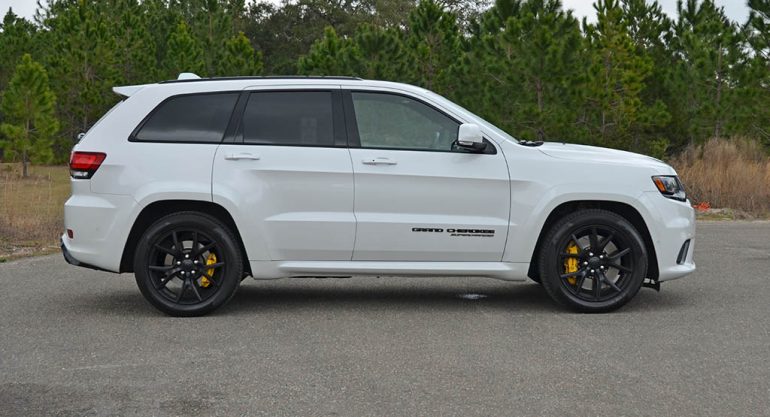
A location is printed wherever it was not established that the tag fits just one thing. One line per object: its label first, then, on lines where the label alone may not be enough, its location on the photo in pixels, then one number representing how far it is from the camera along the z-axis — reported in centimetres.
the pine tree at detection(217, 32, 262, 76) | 3684
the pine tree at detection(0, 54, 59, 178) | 3819
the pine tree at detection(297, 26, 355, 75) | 3069
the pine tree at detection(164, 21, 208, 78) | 4175
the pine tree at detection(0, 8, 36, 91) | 4900
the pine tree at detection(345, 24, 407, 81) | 2950
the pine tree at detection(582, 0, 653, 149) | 2877
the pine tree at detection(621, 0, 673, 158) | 3500
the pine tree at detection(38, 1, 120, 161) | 4300
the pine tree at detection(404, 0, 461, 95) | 3219
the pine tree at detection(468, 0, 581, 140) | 2541
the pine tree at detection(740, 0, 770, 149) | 2997
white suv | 809
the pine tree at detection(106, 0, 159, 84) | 4378
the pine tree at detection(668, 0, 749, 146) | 3084
